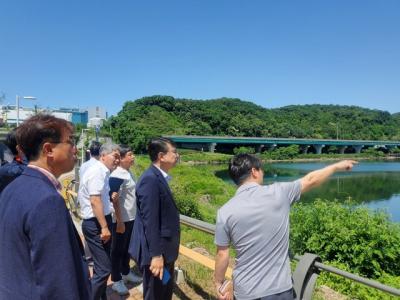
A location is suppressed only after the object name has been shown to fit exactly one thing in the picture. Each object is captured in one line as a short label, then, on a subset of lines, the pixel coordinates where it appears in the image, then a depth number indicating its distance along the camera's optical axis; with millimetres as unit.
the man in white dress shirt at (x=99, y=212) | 3410
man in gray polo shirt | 2215
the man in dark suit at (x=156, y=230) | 2830
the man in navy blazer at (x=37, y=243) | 1397
